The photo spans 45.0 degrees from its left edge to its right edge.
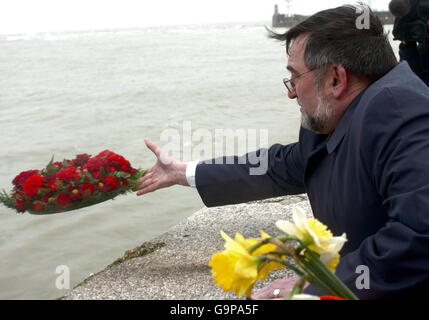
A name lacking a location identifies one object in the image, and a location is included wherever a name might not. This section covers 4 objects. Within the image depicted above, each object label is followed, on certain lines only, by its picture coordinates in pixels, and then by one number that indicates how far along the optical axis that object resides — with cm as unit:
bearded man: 153
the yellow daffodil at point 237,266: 85
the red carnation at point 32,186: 329
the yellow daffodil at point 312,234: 90
